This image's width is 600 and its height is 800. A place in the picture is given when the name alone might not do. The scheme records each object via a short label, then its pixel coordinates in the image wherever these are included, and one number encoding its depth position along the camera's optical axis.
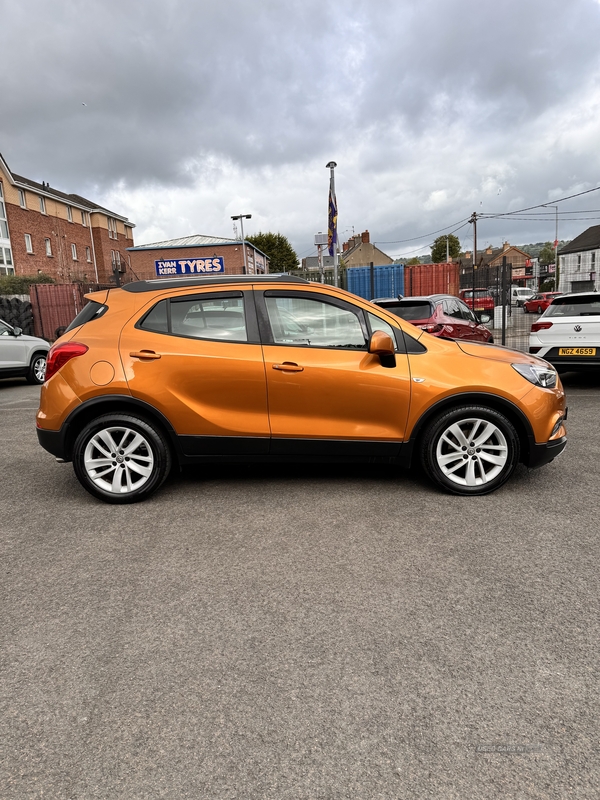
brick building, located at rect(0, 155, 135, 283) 37.41
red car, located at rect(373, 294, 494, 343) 8.06
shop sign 34.19
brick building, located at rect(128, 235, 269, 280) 42.38
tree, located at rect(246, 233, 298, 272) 72.38
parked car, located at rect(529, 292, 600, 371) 8.17
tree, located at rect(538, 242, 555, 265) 124.50
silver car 10.98
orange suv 4.04
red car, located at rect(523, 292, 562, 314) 36.11
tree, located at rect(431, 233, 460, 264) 89.62
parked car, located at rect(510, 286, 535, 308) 42.84
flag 14.12
